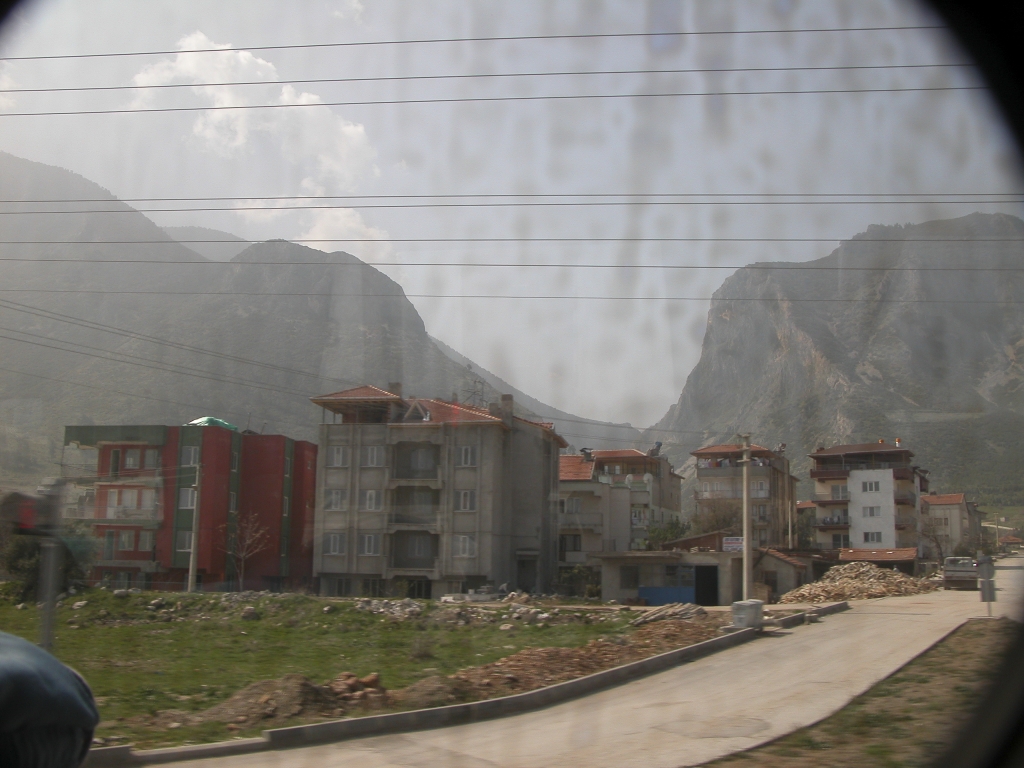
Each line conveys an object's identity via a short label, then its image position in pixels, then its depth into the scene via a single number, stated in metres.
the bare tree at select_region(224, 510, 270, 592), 37.41
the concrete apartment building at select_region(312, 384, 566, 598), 39.12
